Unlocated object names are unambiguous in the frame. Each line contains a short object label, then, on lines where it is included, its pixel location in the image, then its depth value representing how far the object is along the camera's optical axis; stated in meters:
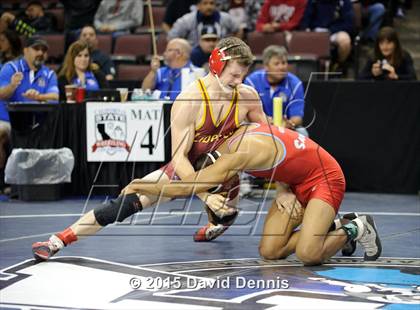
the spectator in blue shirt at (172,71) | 9.98
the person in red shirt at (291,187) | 5.80
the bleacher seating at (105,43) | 12.45
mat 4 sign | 9.46
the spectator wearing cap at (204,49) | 10.90
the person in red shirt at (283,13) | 11.95
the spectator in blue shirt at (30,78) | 9.92
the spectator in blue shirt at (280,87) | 9.55
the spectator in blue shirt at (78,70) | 10.09
